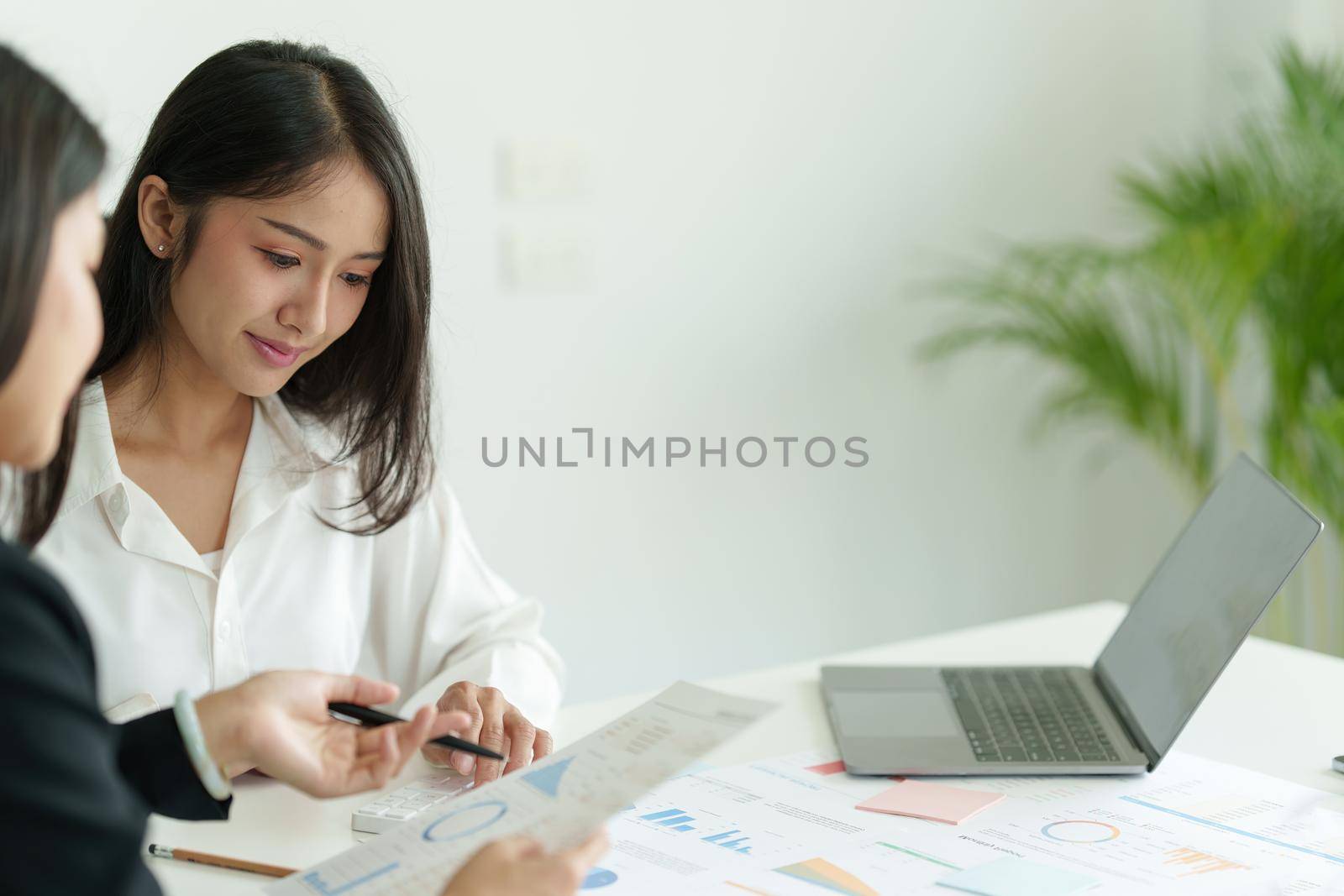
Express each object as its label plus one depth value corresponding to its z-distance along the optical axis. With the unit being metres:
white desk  1.08
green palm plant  2.55
